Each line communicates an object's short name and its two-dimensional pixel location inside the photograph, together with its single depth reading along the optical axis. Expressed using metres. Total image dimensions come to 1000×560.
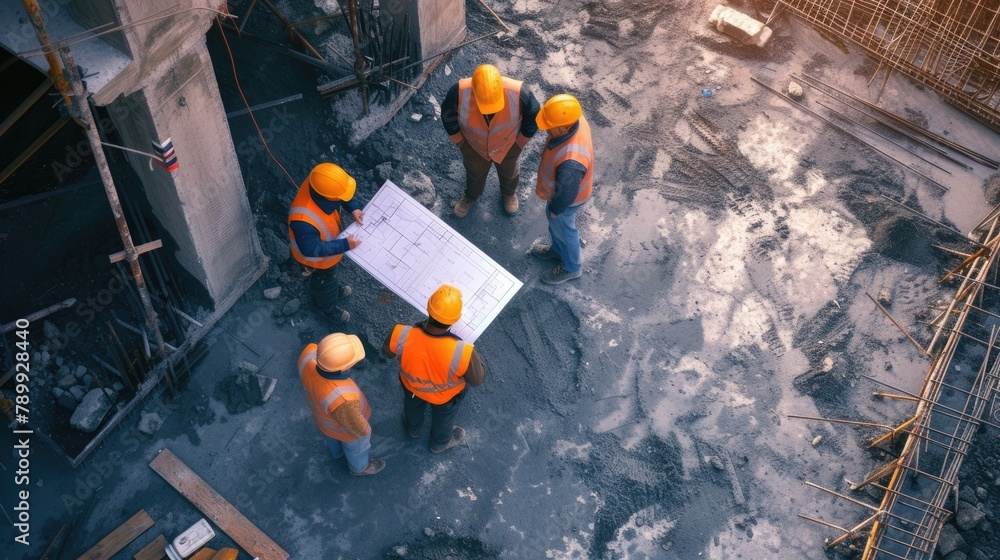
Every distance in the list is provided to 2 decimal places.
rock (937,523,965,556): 7.55
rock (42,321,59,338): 7.92
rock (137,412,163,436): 7.70
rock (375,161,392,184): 9.05
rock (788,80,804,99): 10.22
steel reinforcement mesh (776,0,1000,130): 10.20
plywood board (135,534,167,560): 7.18
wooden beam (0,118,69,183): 7.27
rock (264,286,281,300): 8.48
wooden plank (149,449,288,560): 7.28
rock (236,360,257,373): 8.06
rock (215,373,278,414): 7.96
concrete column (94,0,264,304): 6.05
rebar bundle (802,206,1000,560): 7.36
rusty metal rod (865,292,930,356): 8.54
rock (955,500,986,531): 7.63
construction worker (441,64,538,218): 7.38
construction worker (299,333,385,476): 6.10
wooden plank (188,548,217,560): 7.09
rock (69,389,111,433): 7.57
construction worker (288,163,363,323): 6.86
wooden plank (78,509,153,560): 7.13
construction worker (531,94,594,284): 7.18
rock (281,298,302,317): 8.40
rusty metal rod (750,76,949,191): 9.73
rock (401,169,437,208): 8.98
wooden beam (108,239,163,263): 6.55
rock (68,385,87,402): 7.76
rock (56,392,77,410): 7.72
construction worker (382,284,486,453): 6.34
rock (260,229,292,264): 8.62
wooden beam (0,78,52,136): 6.79
